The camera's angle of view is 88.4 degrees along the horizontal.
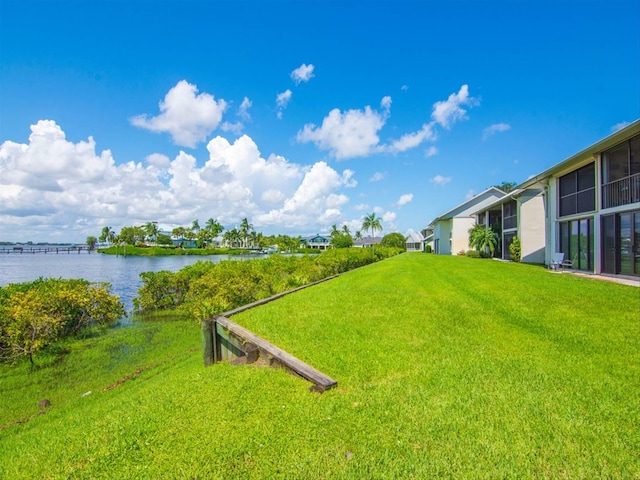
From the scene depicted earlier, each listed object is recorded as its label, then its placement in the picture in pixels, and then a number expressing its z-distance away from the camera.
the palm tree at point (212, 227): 112.69
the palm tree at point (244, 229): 113.56
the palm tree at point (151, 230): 112.25
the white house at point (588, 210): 11.48
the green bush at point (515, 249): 20.22
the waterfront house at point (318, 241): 123.73
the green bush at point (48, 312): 8.27
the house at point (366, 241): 102.46
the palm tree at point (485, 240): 26.14
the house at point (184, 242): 117.31
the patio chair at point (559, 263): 14.93
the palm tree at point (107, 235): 125.42
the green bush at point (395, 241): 68.50
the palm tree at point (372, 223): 83.86
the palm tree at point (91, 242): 126.50
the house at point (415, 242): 60.06
